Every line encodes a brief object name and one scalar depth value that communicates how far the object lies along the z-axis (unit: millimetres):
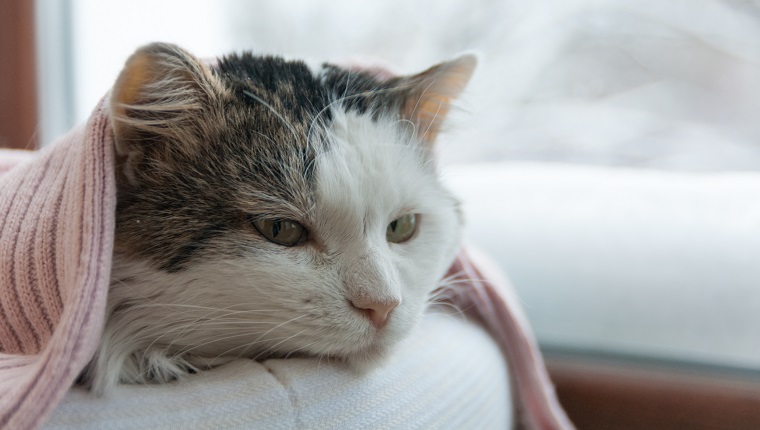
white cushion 398
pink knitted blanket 386
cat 410
